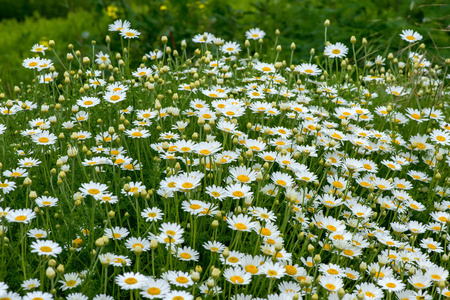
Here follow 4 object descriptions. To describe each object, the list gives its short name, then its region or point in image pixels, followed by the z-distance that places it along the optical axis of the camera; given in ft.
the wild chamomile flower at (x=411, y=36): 10.64
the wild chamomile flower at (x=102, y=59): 10.44
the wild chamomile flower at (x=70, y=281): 8.74
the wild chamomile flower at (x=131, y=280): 8.58
